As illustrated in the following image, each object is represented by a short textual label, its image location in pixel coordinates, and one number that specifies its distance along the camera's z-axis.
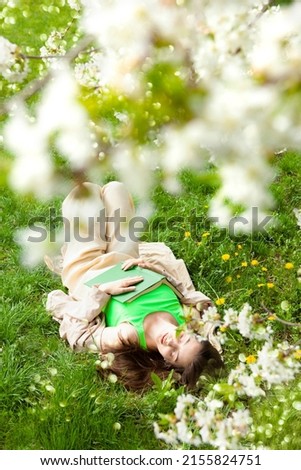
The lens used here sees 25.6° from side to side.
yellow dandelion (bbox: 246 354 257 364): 2.51
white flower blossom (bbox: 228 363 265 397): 2.02
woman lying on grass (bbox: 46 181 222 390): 2.91
